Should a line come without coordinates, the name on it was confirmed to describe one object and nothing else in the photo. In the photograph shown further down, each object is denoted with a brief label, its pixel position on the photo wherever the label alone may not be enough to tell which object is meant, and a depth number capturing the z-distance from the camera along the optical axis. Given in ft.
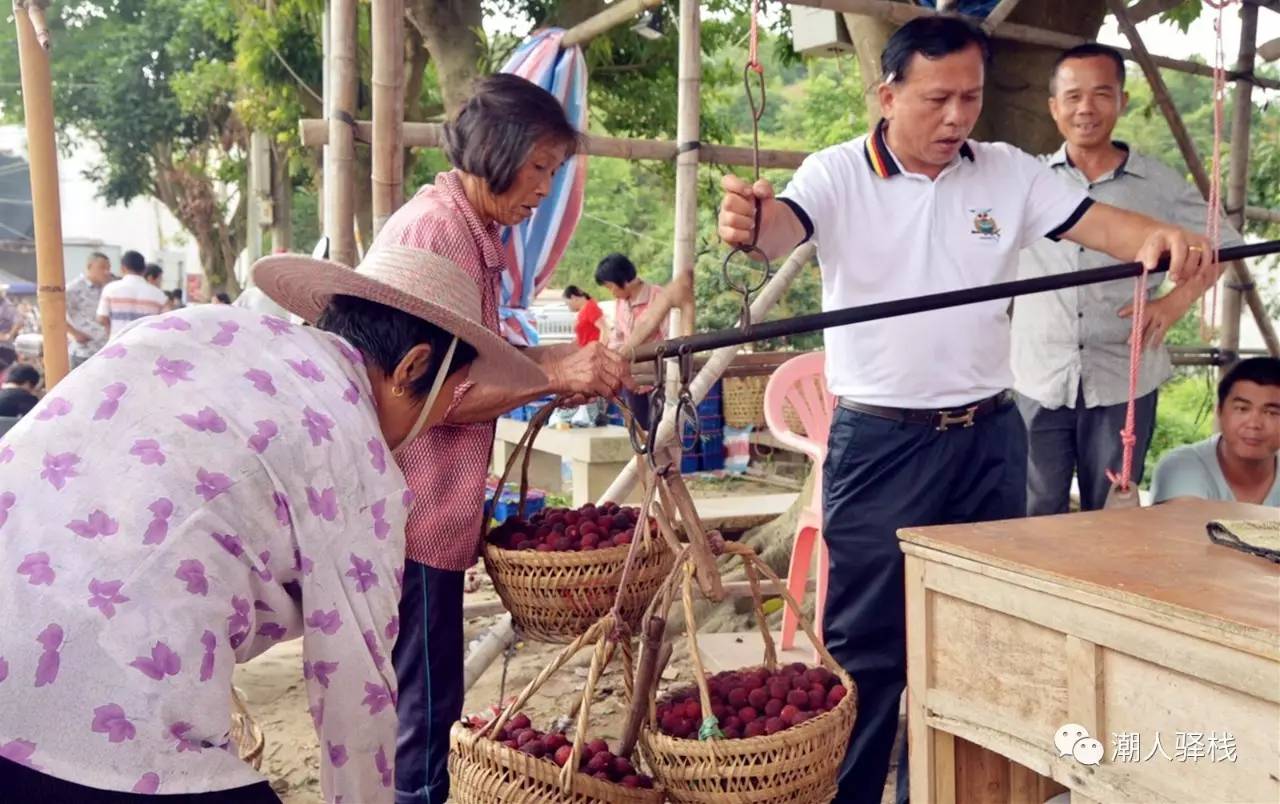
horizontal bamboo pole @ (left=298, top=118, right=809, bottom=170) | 11.18
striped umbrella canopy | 15.02
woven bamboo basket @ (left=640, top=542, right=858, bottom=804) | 5.58
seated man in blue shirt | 9.45
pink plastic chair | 12.89
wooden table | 4.22
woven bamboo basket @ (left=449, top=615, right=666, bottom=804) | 5.77
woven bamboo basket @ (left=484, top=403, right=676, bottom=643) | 7.06
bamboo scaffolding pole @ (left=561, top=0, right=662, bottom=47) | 14.23
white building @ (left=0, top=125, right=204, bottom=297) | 93.17
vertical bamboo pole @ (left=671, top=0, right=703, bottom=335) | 11.71
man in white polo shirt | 7.47
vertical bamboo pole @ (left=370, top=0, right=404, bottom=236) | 9.37
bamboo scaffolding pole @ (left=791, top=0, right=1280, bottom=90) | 11.94
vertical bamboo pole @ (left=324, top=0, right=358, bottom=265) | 9.67
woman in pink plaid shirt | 7.45
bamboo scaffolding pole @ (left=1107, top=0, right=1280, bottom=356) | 13.39
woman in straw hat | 4.09
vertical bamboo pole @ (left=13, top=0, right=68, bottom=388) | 10.16
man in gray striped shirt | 9.96
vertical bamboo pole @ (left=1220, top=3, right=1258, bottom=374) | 14.97
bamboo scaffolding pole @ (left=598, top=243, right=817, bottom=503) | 11.57
